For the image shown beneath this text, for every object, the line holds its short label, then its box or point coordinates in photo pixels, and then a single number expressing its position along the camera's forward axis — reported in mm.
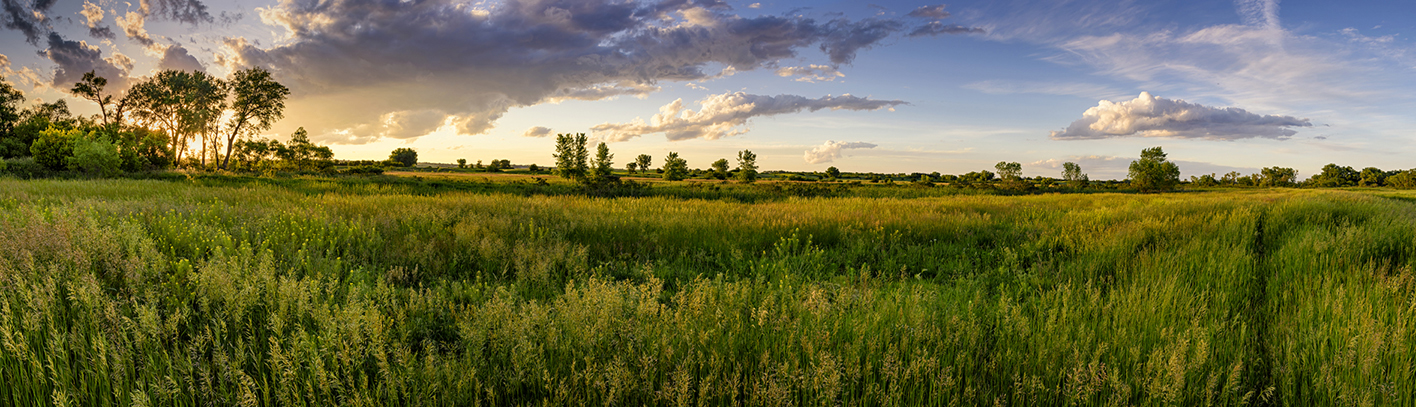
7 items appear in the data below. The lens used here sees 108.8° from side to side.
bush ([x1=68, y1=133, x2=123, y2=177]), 25938
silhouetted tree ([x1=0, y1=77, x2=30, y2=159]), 52688
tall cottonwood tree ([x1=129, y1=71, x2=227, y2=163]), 53500
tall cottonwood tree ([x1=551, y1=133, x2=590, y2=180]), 54156
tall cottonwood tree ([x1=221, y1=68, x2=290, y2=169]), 52844
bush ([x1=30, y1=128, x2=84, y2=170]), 29594
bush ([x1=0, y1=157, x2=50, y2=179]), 27641
